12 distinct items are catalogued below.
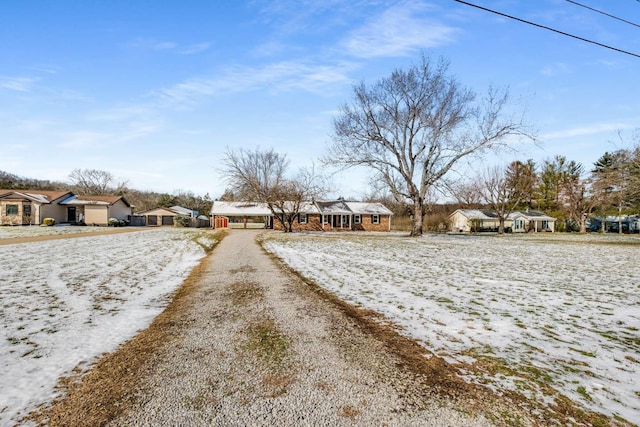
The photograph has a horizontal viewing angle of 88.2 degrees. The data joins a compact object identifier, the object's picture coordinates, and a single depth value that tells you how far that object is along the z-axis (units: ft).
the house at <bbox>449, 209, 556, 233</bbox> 163.12
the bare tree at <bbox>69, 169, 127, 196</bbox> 221.66
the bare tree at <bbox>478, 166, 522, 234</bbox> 130.24
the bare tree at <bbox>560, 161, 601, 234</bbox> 130.64
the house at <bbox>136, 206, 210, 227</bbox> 151.53
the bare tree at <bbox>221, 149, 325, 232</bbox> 104.22
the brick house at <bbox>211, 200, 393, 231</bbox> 133.39
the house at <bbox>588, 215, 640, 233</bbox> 159.15
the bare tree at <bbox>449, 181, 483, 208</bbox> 142.92
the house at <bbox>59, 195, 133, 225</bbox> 130.31
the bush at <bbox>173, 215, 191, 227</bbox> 136.98
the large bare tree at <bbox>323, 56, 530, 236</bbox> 81.35
